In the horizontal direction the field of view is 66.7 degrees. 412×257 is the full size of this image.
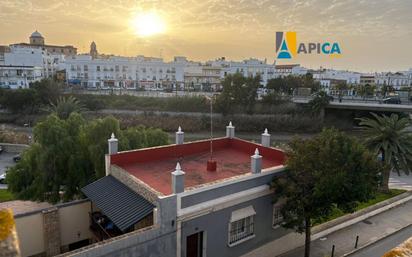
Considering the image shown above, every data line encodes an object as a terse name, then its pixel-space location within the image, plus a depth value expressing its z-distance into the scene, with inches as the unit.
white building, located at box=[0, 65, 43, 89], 3577.8
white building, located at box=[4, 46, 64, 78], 4180.6
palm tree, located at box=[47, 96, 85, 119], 1590.8
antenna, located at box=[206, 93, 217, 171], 610.2
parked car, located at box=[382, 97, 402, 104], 2183.6
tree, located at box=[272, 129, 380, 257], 508.1
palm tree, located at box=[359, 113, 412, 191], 941.8
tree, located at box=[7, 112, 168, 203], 729.6
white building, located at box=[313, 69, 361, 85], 5585.6
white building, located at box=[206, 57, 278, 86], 4485.7
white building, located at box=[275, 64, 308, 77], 5252.0
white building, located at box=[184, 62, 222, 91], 4564.5
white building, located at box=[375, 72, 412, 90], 5959.2
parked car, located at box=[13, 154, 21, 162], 1441.3
